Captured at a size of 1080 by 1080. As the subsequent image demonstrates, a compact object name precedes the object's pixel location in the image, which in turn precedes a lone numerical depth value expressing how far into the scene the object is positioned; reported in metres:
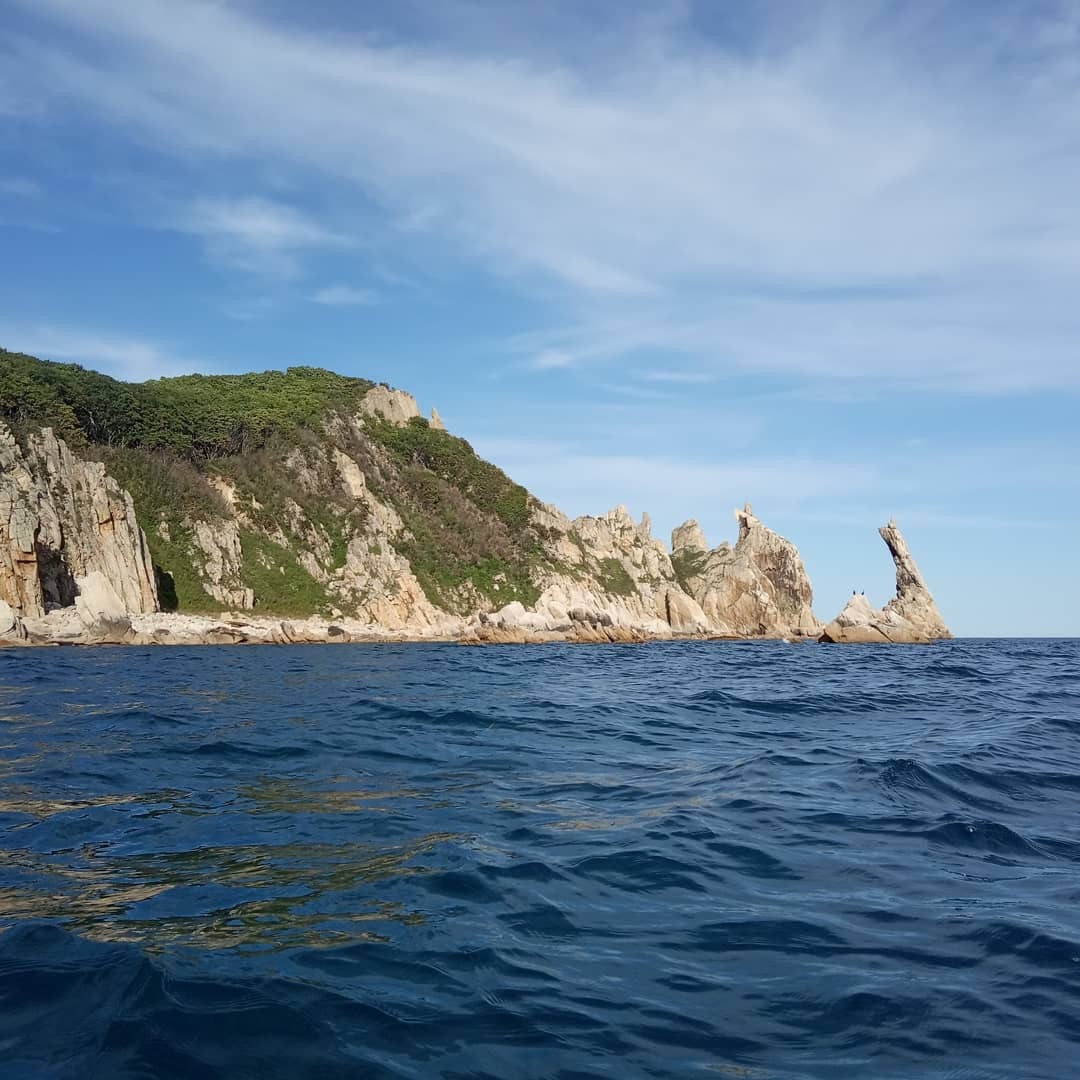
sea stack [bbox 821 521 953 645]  83.81
